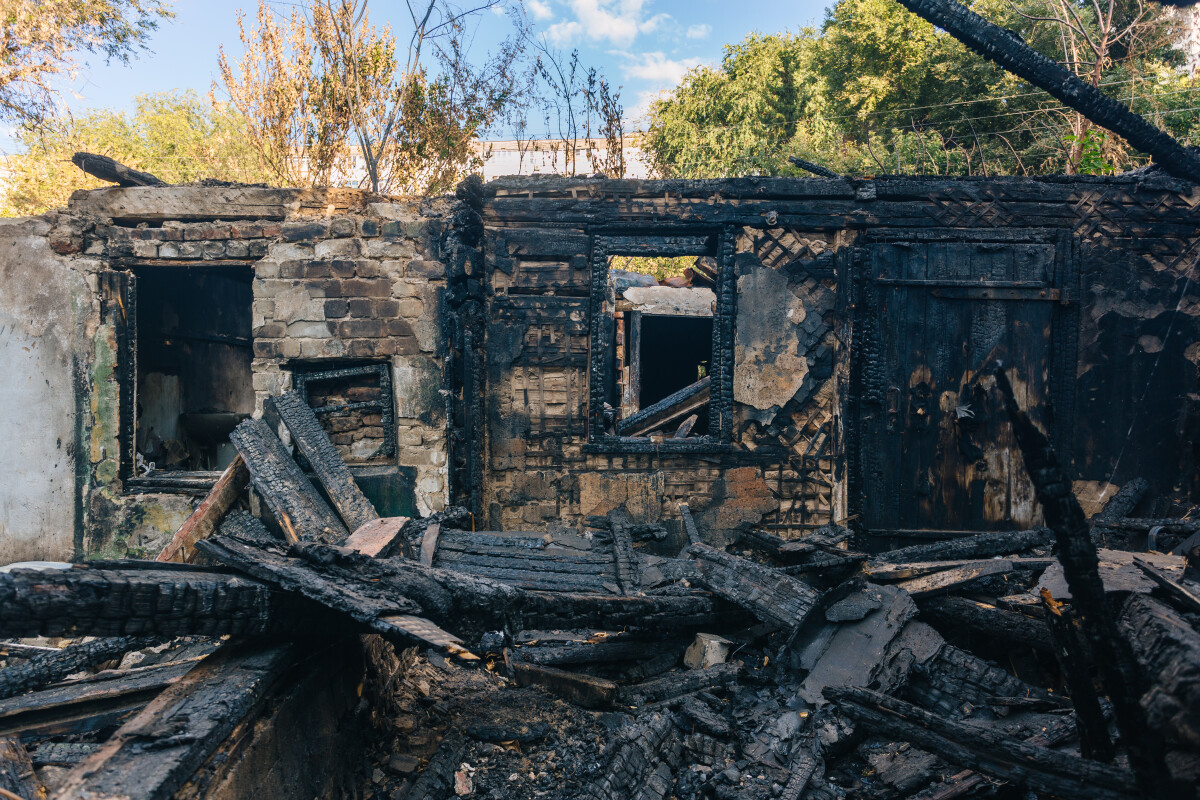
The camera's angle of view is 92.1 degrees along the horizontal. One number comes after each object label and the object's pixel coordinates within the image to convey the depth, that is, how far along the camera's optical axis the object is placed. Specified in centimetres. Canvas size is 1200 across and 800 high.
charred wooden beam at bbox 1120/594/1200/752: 131
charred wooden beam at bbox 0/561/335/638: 175
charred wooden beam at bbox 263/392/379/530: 440
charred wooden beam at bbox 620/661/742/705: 310
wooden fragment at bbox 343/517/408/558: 321
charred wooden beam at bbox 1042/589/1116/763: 194
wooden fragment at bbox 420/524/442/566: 363
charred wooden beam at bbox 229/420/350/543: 418
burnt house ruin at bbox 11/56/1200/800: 488
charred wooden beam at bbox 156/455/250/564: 423
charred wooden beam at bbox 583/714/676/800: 239
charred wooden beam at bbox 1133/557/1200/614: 177
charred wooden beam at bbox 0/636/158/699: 280
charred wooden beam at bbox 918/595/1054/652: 306
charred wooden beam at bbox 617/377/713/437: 805
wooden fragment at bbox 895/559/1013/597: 342
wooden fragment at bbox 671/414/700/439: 779
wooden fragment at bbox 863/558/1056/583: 362
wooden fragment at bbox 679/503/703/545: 491
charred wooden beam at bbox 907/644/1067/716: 284
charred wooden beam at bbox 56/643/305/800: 156
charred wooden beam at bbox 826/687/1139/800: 181
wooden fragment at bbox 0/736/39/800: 193
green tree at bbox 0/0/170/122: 1090
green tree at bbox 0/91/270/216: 1343
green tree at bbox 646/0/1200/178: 1077
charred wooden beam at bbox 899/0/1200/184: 487
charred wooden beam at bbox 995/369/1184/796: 160
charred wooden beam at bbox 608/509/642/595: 363
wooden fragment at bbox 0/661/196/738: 238
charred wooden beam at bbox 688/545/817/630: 323
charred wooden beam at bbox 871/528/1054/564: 423
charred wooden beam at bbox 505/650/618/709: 308
